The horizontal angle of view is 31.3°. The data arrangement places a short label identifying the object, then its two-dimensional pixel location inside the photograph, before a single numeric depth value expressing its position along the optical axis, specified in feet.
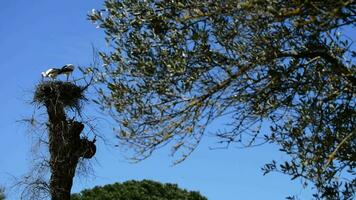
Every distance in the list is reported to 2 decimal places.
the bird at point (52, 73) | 76.33
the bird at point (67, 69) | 75.87
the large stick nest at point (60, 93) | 76.07
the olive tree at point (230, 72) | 37.86
